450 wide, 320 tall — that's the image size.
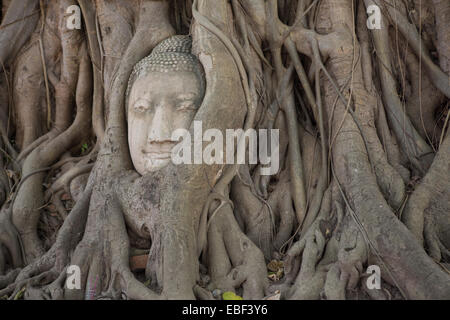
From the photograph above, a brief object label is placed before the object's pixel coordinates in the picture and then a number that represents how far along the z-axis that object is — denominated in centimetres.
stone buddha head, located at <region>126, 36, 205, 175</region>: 310
